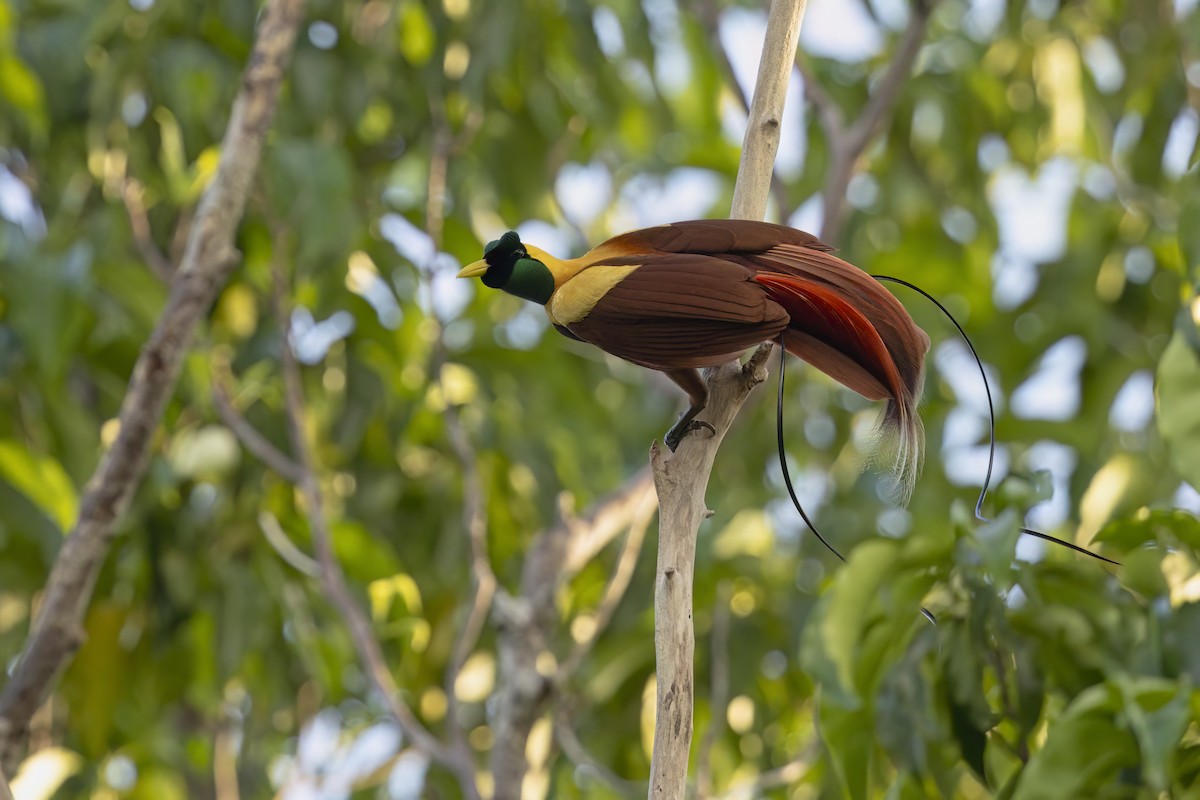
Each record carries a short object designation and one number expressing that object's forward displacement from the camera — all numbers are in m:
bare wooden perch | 10.05
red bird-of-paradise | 10.01
